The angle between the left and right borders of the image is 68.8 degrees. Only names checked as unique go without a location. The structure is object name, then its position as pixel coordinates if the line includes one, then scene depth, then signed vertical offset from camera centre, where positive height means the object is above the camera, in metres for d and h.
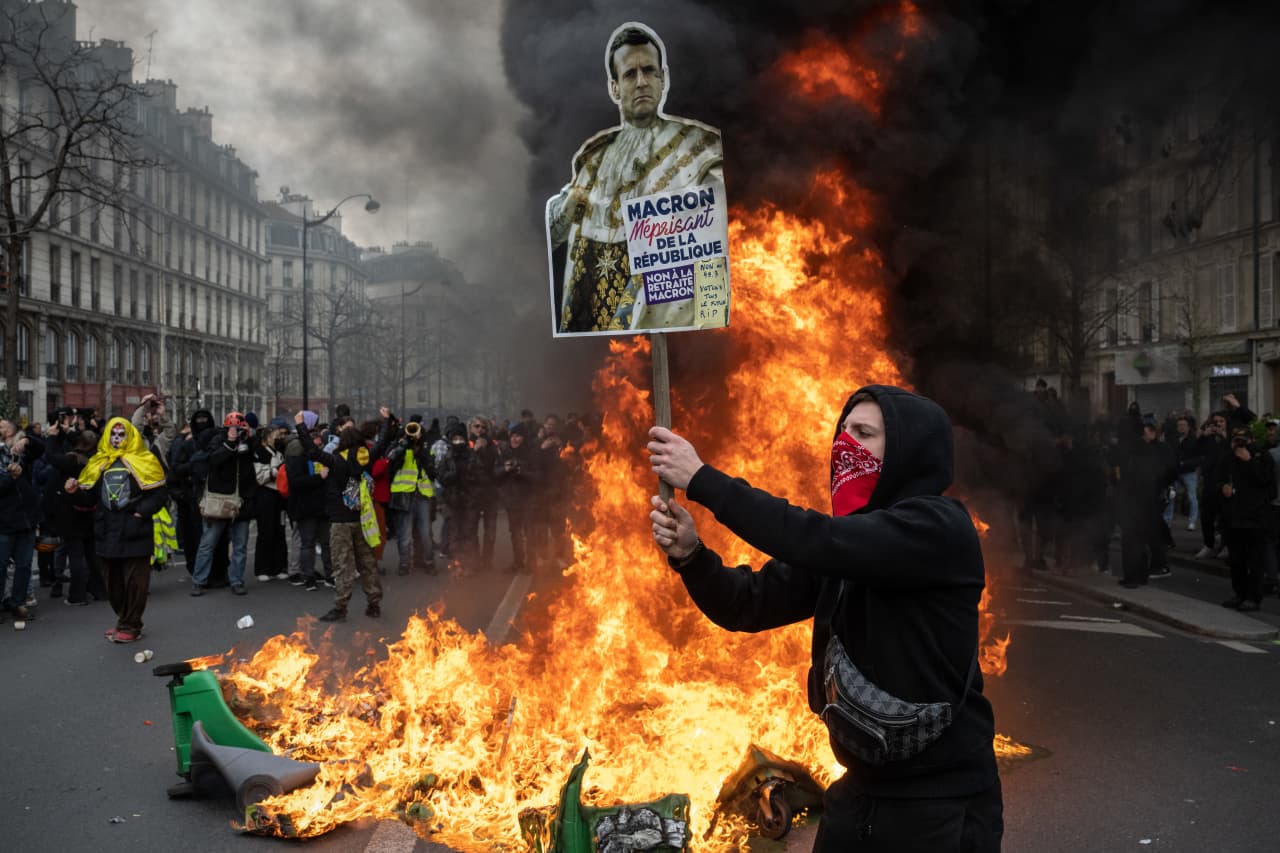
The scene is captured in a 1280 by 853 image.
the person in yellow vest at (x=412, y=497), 11.69 -0.94
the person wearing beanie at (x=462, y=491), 12.48 -0.92
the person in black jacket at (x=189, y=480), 11.27 -0.69
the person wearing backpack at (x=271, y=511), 11.28 -1.06
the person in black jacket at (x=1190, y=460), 13.23 -0.58
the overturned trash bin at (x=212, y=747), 4.36 -1.57
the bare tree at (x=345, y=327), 37.69 +4.77
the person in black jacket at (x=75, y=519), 9.71 -0.98
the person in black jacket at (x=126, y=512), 7.69 -0.72
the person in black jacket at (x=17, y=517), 8.86 -0.88
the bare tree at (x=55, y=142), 15.84 +5.01
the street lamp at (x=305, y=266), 26.60 +4.74
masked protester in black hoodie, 2.08 -0.41
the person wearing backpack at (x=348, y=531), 8.80 -1.04
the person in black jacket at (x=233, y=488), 10.54 -0.73
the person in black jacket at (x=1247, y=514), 9.02 -0.93
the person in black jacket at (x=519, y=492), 11.98 -0.89
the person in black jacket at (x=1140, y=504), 10.68 -0.98
